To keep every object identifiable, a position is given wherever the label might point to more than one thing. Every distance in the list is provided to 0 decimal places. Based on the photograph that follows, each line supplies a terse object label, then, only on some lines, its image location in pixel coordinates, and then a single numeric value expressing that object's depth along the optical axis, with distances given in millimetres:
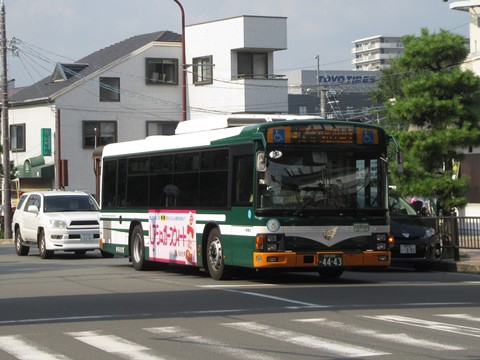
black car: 24531
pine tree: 27188
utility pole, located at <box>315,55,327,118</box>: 63619
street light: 44672
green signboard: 62719
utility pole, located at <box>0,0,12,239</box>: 44594
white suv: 30094
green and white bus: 19188
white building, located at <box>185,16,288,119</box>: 58625
